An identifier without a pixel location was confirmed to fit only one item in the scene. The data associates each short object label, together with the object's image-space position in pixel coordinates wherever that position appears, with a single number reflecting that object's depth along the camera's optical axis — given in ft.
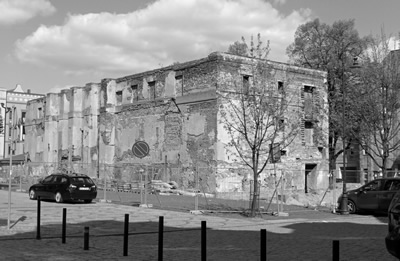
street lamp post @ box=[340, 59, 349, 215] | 71.56
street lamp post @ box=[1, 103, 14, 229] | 44.16
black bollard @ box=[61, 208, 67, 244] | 37.43
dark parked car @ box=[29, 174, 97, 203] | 83.76
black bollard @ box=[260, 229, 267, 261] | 21.67
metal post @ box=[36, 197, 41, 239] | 39.83
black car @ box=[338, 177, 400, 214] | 68.49
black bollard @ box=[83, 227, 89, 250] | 33.15
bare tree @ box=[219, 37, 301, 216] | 66.74
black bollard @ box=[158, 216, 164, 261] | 29.48
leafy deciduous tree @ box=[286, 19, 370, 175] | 155.53
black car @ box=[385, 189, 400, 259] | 21.66
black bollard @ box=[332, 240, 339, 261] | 18.02
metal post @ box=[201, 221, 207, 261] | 26.43
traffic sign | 71.72
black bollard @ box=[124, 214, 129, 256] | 32.36
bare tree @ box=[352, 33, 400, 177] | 92.89
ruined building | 118.32
